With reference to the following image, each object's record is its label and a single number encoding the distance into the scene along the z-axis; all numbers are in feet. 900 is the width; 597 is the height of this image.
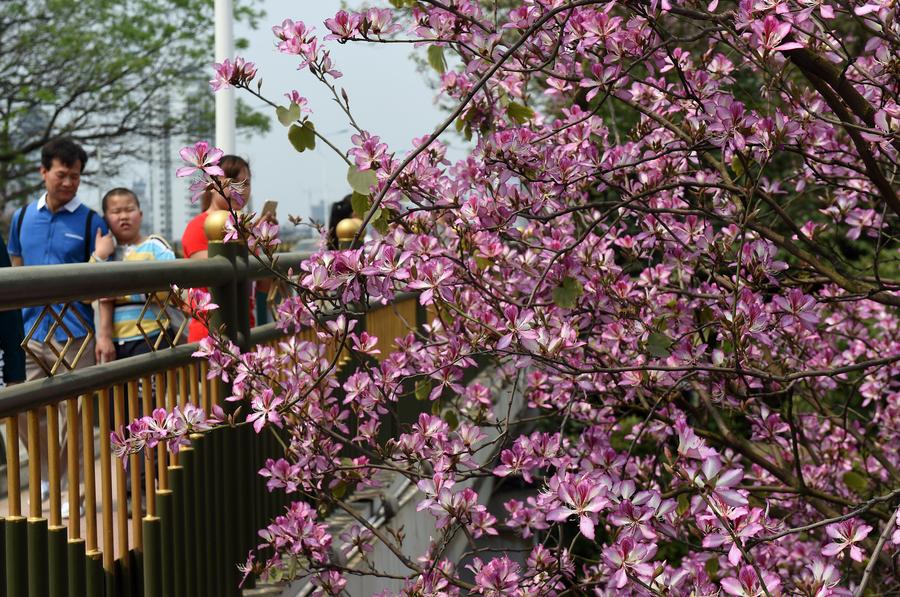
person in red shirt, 28.37
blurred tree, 154.20
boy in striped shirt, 30.30
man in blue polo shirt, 36.37
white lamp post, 62.23
